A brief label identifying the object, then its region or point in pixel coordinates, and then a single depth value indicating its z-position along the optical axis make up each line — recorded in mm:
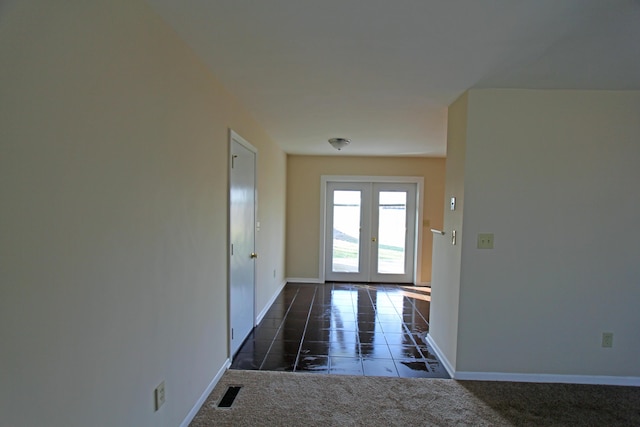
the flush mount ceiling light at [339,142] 4077
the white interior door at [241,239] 2781
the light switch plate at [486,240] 2523
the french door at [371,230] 5766
